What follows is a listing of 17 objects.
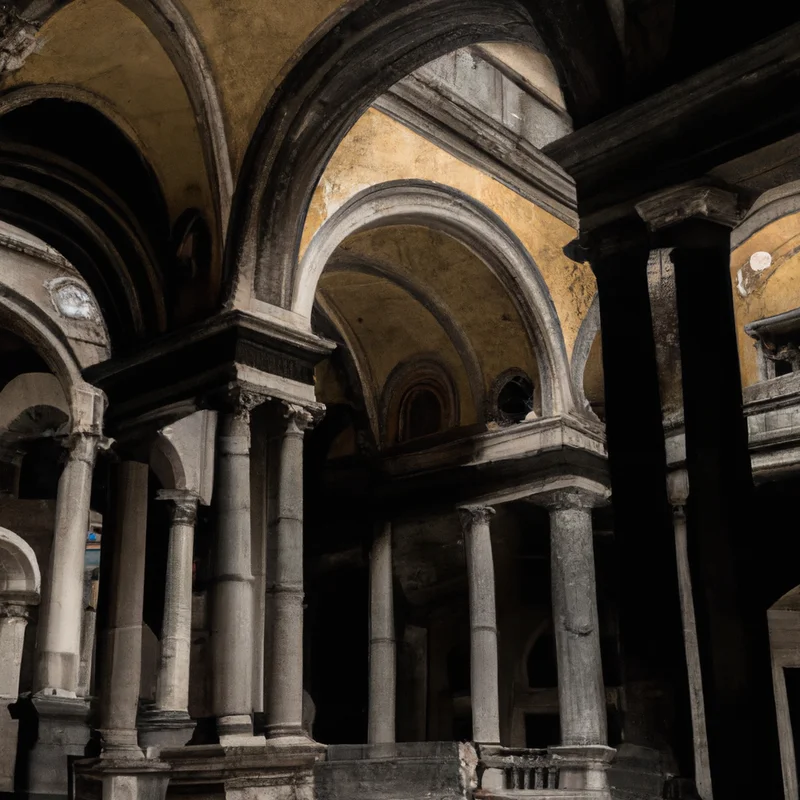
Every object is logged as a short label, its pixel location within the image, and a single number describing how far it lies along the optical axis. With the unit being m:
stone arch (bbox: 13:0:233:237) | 8.52
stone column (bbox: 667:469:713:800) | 8.61
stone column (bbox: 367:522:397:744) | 13.05
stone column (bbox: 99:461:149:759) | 9.13
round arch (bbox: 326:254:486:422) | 13.09
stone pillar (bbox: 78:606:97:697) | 15.44
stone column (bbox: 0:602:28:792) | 14.80
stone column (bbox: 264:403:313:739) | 8.54
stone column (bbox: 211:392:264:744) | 8.20
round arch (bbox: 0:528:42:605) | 15.75
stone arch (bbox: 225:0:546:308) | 8.12
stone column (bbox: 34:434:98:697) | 12.55
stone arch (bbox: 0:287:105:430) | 13.80
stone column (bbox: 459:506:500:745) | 12.33
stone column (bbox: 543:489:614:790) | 11.48
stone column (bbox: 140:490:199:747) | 11.70
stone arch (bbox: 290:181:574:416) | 10.55
